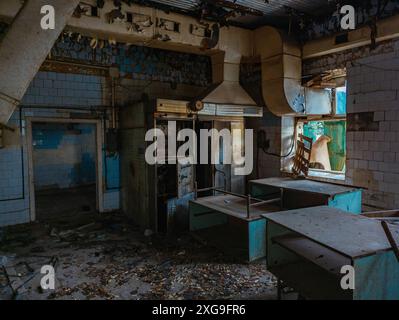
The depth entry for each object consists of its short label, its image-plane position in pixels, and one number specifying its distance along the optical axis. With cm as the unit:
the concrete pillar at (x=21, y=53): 275
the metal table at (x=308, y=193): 392
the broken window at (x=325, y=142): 589
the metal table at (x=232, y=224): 375
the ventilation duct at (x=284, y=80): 519
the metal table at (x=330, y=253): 205
